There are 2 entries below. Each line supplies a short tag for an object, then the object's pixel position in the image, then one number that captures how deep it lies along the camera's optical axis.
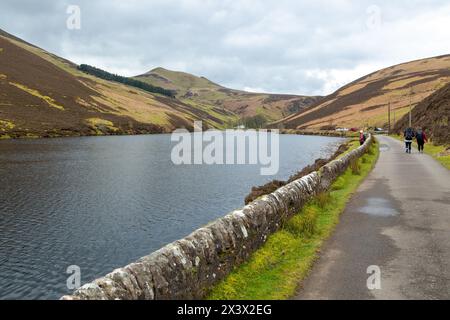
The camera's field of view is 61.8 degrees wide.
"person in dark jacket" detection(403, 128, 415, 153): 37.53
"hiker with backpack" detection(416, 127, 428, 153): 37.57
